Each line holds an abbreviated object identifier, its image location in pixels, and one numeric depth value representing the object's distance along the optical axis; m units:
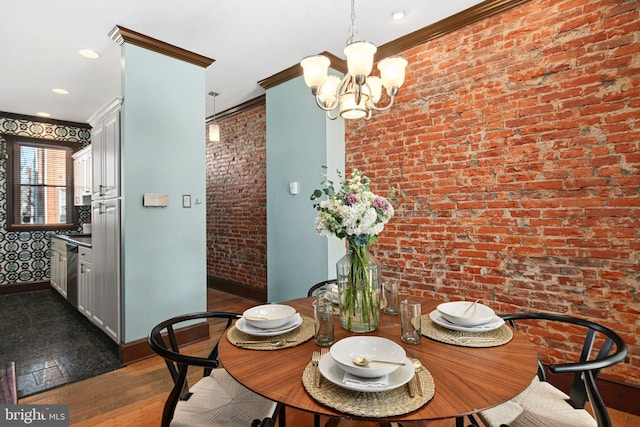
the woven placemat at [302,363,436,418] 0.83
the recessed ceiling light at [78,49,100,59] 3.11
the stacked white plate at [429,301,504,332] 1.32
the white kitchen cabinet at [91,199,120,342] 2.87
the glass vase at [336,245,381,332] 1.37
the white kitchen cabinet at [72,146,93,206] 4.85
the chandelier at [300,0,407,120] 1.77
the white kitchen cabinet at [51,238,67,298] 4.43
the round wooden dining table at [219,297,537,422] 0.85
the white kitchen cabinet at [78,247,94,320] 3.46
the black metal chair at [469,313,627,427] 1.12
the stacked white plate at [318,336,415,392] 0.90
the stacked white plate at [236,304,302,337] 1.31
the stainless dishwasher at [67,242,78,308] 3.92
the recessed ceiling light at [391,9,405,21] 2.54
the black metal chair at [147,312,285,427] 1.19
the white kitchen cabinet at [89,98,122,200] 2.86
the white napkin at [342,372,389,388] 0.89
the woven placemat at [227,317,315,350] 1.22
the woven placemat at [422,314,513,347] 1.23
